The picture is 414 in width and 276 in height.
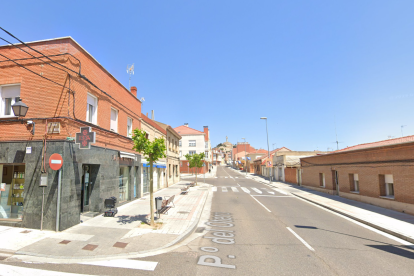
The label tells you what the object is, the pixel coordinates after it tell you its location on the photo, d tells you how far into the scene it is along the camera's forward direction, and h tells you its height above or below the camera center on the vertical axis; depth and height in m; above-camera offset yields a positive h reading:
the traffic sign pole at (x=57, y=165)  8.12 -0.03
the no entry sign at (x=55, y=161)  8.12 +0.12
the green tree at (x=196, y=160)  29.11 +0.18
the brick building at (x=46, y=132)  8.38 +1.31
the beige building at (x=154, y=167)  17.78 -0.45
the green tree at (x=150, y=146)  8.87 +0.67
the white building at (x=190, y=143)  58.38 +4.97
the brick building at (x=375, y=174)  12.06 -1.16
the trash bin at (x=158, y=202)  10.36 -1.93
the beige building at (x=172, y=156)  26.48 +0.75
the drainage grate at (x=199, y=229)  8.80 -2.83
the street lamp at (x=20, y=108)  8.08 +2.13
